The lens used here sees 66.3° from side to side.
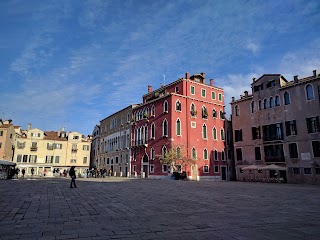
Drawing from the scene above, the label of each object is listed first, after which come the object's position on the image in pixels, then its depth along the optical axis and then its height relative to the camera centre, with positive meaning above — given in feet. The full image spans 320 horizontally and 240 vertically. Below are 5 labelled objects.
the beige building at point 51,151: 181.57 +12.92
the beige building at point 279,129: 90.33 +15.93
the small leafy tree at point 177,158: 108.58 +4.41
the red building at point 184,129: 118.62 +19.91
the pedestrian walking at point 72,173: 55.57 -1.24
